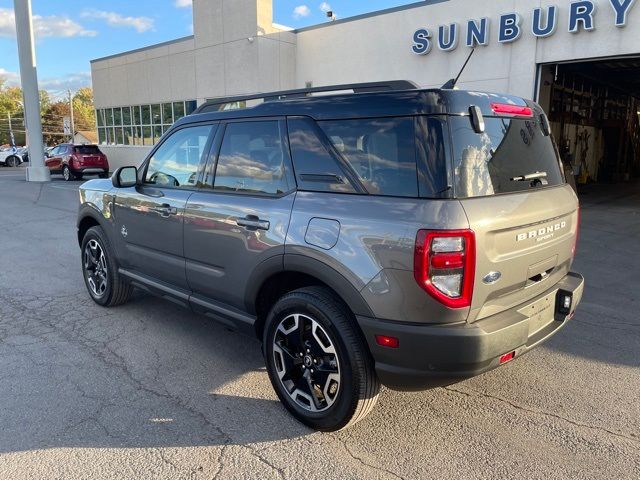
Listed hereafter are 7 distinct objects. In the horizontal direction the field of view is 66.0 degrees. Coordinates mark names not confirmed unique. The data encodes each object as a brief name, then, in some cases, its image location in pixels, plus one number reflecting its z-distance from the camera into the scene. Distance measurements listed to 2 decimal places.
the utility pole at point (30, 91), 20.39
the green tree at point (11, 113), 78.56
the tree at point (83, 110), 98.75
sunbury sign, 11.39
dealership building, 12.22
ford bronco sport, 2.43
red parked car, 22.03
